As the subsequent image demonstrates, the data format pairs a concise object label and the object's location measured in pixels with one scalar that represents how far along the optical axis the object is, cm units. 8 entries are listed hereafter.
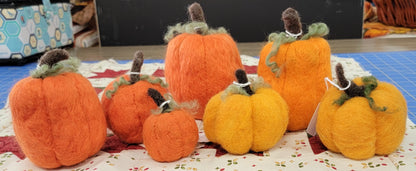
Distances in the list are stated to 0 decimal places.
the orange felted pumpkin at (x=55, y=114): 67
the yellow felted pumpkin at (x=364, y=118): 68
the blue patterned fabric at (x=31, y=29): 165
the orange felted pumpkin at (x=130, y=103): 78
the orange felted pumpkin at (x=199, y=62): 89
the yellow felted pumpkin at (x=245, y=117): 72
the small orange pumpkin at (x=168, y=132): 71
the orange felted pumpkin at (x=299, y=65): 82
